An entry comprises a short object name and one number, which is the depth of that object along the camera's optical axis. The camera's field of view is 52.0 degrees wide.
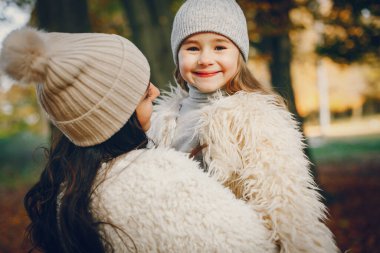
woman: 1.63
